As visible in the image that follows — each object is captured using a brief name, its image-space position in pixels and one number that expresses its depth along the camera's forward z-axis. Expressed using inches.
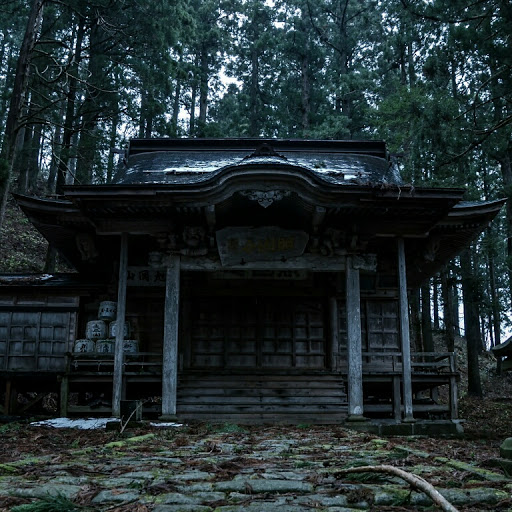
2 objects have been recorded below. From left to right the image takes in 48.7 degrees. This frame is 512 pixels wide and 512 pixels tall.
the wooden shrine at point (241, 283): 462.0
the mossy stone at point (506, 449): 197.8
